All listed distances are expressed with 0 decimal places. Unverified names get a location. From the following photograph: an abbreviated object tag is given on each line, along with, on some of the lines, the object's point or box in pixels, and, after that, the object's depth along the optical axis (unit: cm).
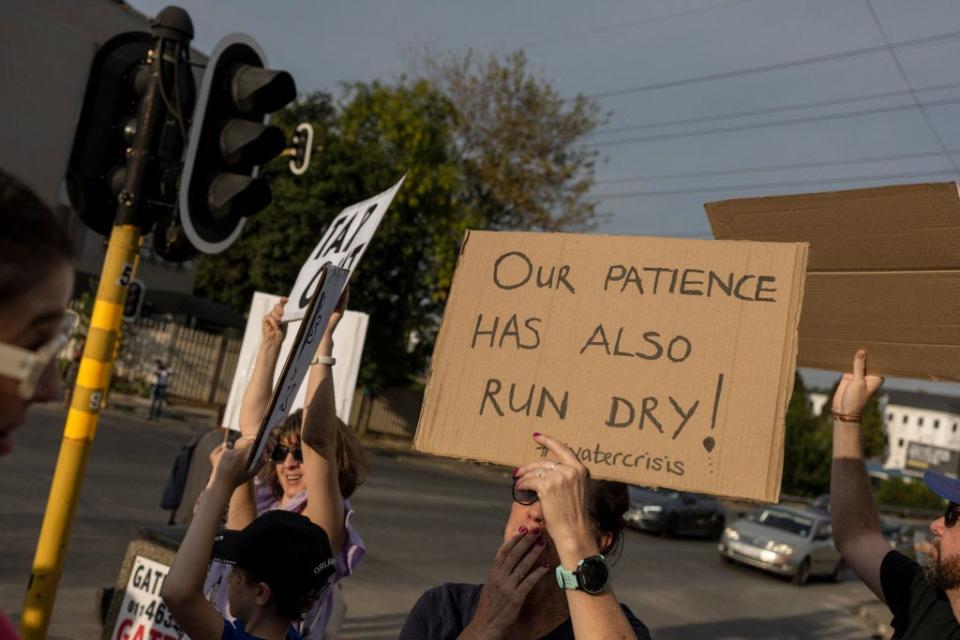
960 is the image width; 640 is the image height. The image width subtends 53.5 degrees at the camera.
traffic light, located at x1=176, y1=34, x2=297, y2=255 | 467
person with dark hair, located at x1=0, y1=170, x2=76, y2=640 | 111
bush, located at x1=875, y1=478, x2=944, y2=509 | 5584
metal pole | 425
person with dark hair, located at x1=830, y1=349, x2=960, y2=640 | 299
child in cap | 265
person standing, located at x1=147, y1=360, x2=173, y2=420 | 2392
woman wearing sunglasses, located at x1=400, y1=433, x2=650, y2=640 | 209
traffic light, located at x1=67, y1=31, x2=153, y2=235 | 473
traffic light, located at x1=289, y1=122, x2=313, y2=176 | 568
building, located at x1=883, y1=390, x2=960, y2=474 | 12725
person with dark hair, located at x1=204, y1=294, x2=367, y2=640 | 343
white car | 1909
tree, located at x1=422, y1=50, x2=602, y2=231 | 3147
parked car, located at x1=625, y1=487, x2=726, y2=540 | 2238
